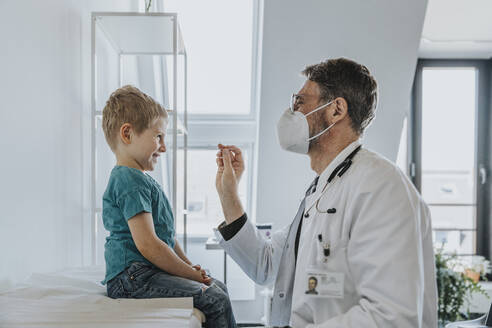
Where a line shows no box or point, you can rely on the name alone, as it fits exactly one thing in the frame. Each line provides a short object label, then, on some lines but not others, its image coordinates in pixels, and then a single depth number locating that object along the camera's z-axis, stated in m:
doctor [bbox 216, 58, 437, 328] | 0.94
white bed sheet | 0.85
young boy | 1.13
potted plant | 2.69
